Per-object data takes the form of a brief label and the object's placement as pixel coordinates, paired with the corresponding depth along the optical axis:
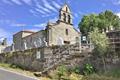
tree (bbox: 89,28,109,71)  8.40
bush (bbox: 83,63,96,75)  8.51
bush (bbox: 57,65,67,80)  8.79
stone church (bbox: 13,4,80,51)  15.28
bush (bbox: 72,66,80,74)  8.77
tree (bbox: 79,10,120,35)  17.51
